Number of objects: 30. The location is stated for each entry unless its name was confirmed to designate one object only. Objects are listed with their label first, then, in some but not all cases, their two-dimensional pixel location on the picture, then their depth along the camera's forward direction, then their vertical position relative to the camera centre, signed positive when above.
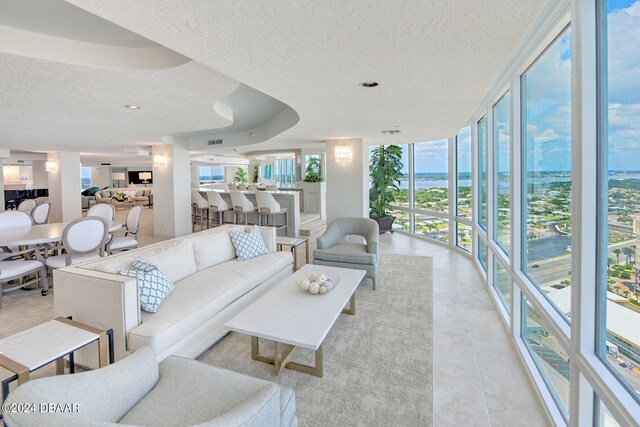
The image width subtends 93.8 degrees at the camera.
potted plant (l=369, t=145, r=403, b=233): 7.82 +0.54
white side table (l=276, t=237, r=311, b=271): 4.61 -0.63
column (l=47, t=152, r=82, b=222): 8.44 +0.58
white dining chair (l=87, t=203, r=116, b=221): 5.23 -0.12
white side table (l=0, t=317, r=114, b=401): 1.54 -0.82
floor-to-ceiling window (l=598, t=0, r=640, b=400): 1.28 +0.00
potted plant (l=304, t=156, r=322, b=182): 9.54 +1.12
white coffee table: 2.08 -0.90
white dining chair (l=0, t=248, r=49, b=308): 3.55 -0.79
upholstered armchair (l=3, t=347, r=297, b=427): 1.01 -0.86
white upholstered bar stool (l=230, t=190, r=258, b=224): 6.92 -0.02
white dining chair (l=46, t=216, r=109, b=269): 3.75 -0.46
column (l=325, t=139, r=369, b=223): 5.95 +0.40
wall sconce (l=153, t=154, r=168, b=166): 7.26 +1.07
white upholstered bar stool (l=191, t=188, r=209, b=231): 8.01 -0.12
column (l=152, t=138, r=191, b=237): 7.25 +0.33
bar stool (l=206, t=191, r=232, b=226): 7.43 -0.03
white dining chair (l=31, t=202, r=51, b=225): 5.95 -0.17
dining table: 3.76 -0.41
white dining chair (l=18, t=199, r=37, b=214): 6.60 +0.00
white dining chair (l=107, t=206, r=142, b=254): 4.79 -0.59
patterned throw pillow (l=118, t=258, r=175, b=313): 2.30 -0.65
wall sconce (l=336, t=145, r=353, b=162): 5.88 +0.94
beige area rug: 1.92 -1.32
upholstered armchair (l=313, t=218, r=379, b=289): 4.10 -0.69
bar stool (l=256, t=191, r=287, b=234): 6.56 -0.04
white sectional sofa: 2.10 -0.79
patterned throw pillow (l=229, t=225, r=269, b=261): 3.80 -0.54
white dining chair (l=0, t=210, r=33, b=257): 4.56 -0.24
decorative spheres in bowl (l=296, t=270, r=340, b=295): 2.76 -0.78
